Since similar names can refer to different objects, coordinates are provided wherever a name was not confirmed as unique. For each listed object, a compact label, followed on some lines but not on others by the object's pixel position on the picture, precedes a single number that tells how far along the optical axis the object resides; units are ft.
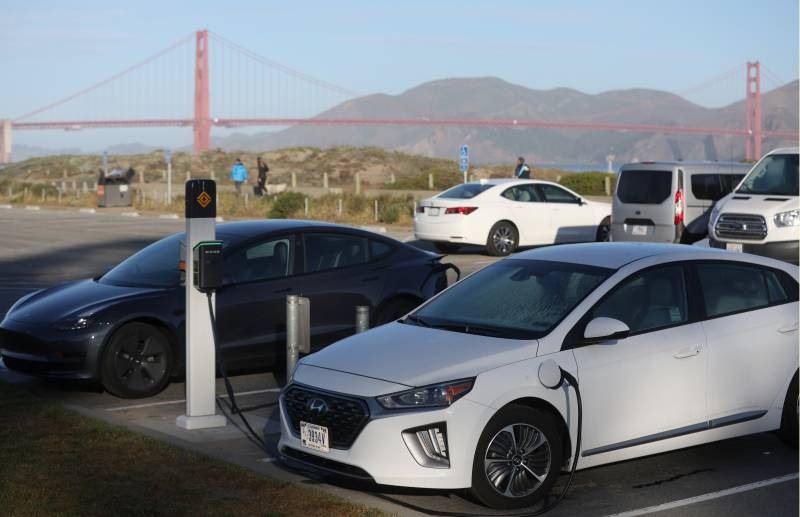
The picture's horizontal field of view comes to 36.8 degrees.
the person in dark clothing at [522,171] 114.01
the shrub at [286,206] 125.49
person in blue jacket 153.28
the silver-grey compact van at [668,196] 67.36
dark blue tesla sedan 33.71
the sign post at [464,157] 121.49
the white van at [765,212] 58.23
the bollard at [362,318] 31.53
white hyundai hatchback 22.35
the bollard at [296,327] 31.24
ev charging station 29.45
